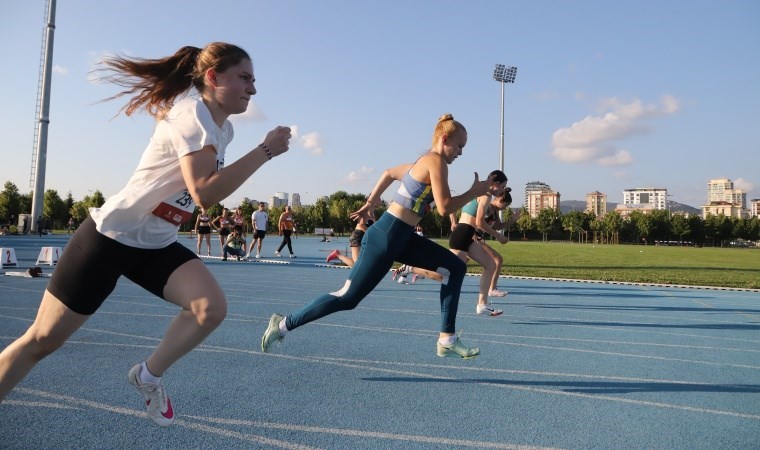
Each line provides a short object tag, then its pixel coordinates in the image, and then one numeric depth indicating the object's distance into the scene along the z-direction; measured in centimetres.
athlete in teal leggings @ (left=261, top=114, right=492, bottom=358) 381
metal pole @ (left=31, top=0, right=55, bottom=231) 3356
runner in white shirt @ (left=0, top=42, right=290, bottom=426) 219
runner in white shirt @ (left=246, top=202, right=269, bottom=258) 1719
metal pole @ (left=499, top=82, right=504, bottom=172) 4438
